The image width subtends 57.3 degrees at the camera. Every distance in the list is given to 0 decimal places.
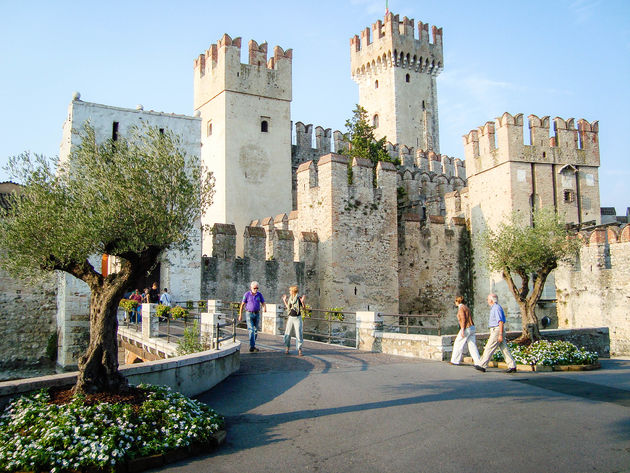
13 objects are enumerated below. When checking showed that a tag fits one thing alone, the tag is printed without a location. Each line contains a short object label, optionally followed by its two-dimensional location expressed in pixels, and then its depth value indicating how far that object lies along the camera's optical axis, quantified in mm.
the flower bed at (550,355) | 12875
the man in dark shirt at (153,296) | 20406
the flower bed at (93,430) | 6227
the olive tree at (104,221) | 8648
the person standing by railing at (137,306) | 19847
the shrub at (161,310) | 16478
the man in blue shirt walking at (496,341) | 11844
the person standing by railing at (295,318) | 13352
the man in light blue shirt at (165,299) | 19098
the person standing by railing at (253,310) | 13617
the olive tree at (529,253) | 15841
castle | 22312
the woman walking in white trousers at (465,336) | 12141
